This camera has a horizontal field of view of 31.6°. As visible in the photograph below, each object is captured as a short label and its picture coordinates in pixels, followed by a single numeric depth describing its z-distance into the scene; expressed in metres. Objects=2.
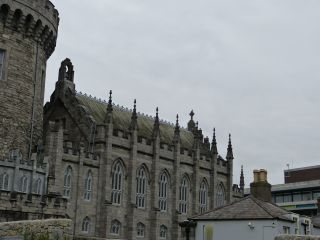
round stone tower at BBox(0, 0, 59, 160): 34.66
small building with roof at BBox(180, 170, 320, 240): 25.27
